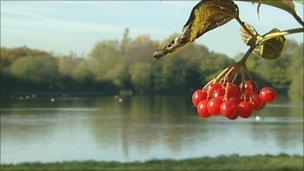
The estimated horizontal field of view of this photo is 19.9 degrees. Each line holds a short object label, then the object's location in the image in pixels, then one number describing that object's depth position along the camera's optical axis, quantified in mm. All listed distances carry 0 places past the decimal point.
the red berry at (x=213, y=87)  547
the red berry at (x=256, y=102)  529
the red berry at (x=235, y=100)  525
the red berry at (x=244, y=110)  515
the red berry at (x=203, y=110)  530
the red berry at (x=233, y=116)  515
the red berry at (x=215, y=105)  521
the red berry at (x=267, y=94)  545
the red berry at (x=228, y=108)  512
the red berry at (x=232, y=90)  531
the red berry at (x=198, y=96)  551
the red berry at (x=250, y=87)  544
